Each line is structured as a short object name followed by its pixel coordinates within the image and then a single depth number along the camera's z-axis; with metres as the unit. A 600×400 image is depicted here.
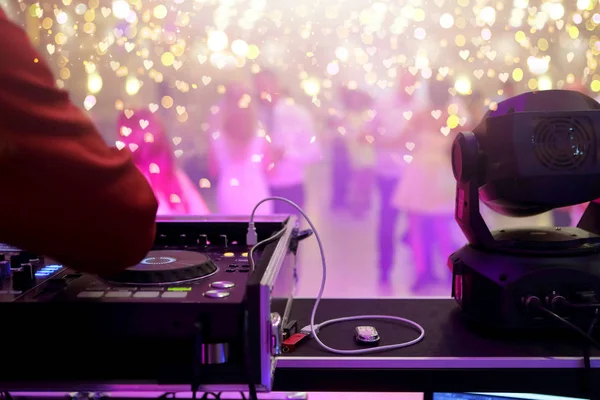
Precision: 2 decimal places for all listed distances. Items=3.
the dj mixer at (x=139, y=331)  0.72
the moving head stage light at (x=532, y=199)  0.98
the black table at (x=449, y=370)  0.91
